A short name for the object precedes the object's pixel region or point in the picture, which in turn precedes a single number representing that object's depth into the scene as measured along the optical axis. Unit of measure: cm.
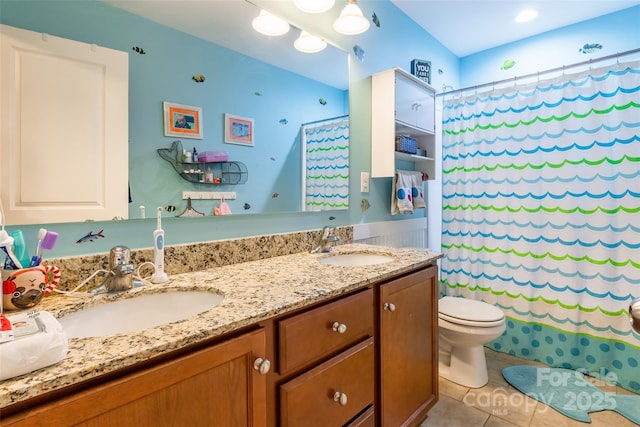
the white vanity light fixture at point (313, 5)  144
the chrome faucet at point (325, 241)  155
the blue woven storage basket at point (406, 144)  197
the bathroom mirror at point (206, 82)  97
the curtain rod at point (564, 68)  178
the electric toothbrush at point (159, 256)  99
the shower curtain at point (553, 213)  183
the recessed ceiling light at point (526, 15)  221
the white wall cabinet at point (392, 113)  184
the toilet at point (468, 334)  175
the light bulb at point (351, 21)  151
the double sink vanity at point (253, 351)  52
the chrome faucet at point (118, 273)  89
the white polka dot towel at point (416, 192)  215
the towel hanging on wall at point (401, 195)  204
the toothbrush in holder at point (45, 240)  82
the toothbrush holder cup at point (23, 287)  73
